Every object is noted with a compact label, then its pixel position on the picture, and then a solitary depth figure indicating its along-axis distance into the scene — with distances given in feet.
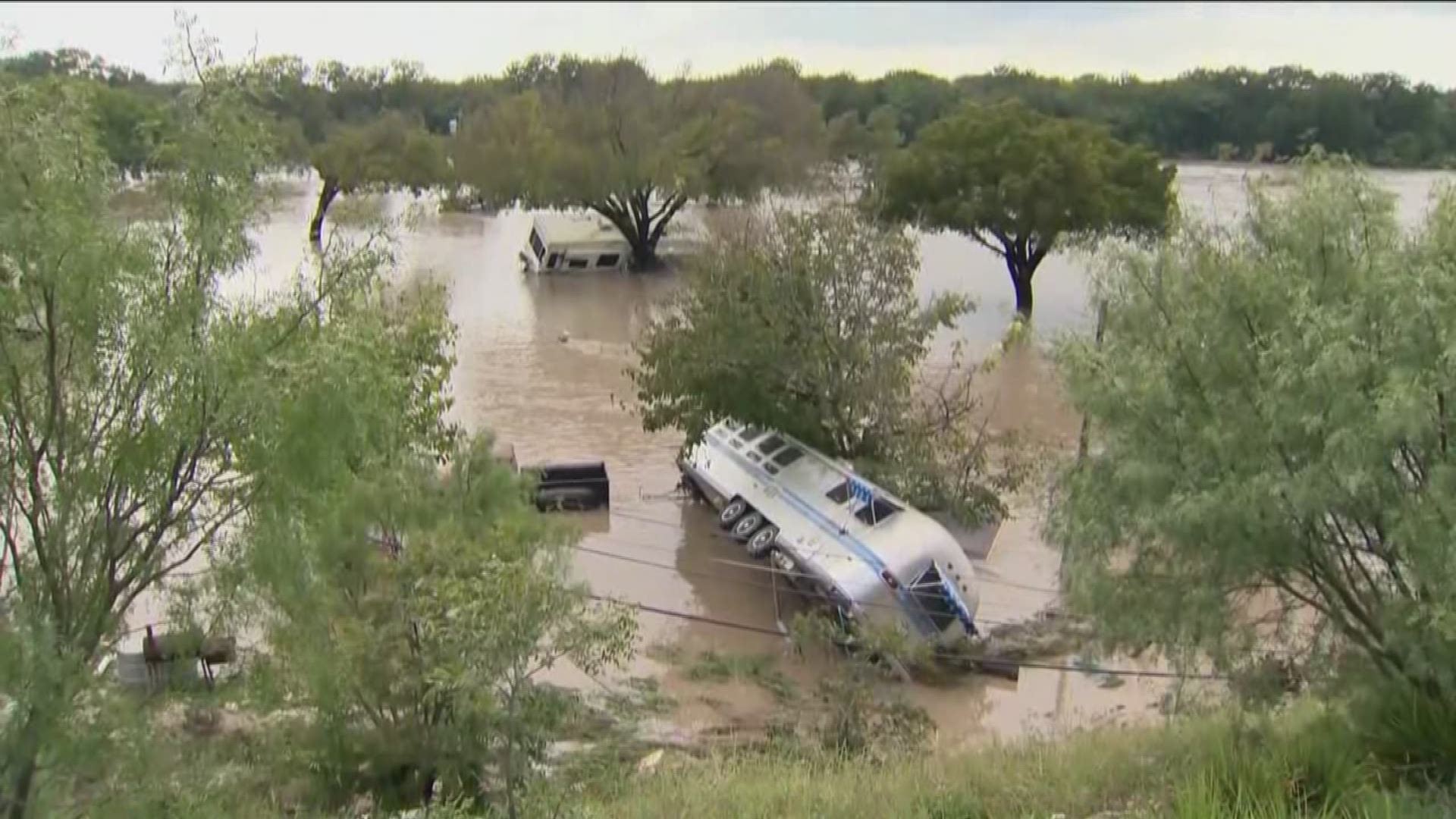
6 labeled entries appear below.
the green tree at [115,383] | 22.38
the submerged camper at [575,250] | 154.20
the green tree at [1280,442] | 27.66
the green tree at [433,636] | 27.58
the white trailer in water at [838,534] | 50.29
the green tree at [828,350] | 64.03
